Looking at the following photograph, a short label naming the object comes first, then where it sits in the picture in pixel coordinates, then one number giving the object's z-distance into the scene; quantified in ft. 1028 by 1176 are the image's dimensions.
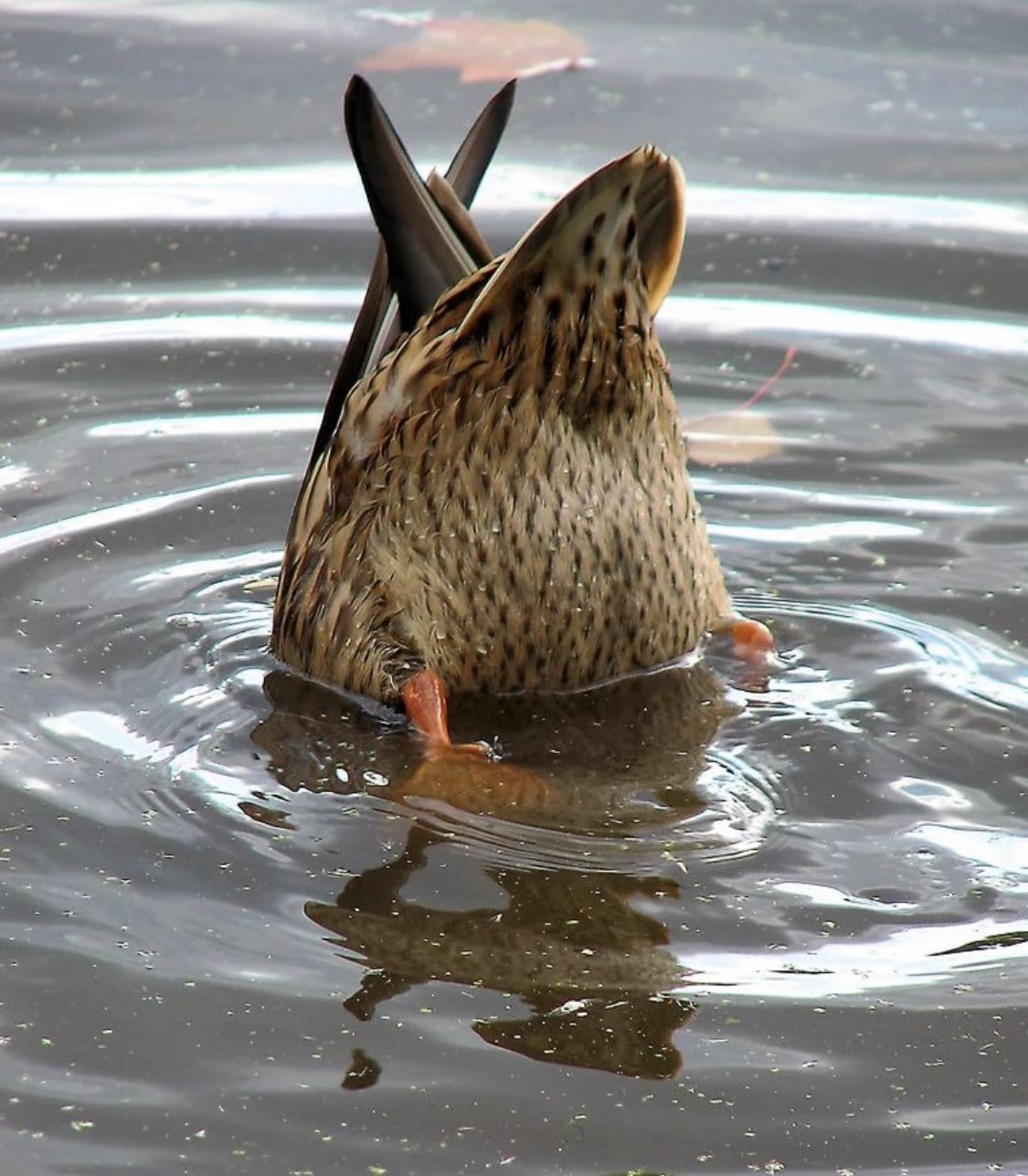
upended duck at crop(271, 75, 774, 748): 31.94
